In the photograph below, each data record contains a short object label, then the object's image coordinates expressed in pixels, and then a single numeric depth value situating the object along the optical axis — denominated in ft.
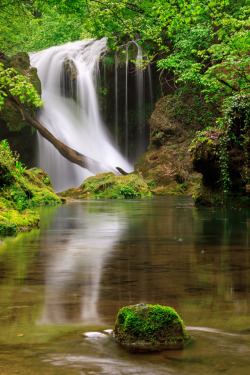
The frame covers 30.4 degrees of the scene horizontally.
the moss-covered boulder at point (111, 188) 74.59
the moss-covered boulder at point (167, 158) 83.30
